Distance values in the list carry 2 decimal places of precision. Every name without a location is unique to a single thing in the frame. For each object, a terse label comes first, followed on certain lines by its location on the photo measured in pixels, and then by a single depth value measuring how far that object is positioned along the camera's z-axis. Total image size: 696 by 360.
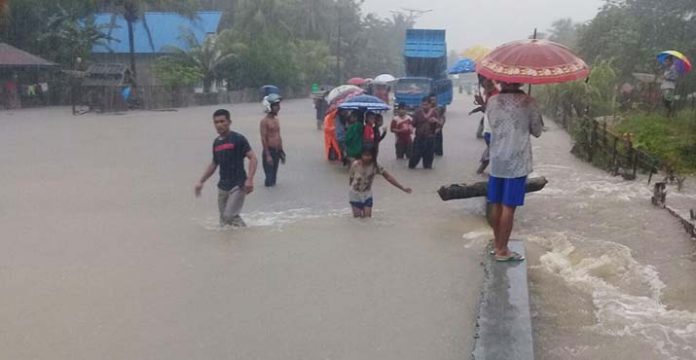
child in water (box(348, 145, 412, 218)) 8.30
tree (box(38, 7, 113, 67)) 36.62
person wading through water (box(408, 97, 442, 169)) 13.08
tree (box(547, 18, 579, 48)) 87.06
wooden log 8.27
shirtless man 10.96
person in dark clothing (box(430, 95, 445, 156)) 14.31
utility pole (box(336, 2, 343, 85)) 57.72
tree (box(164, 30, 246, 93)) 39.72
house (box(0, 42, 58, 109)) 31.07
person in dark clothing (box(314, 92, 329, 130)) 21.83
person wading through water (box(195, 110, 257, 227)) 7.37
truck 32.00
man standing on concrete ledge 5.80
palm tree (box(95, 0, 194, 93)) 35.12
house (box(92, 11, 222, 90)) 42.44
